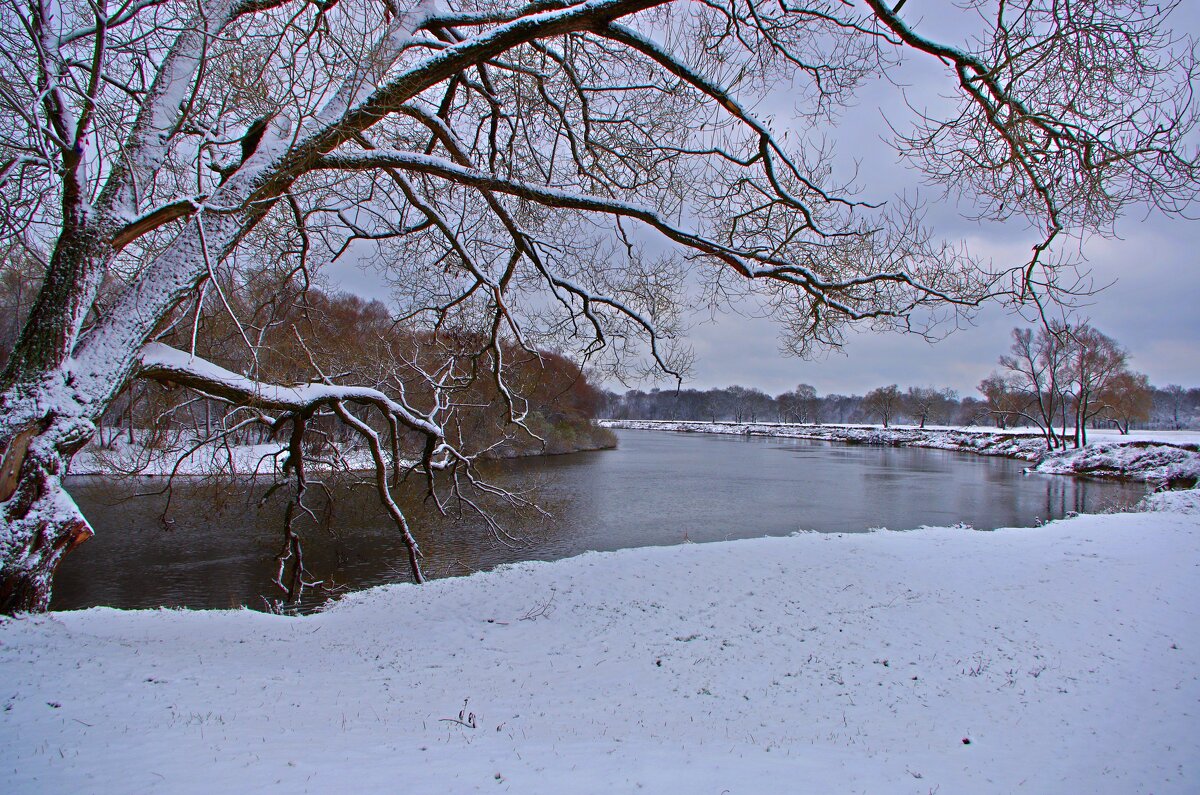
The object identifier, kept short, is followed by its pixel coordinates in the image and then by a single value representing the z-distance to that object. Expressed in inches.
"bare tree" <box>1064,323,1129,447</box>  1353.3
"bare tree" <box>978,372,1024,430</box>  1867.6
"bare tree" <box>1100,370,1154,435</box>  1732.3
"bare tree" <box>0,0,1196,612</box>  155.0
